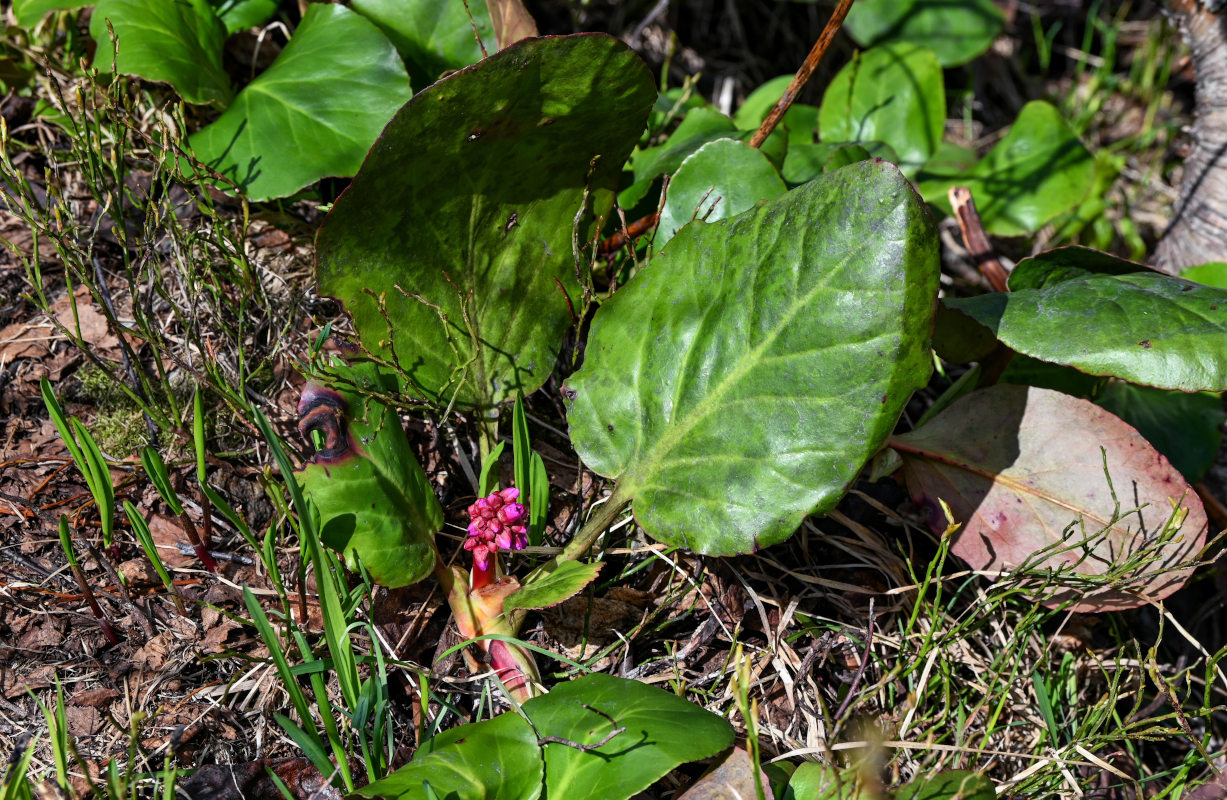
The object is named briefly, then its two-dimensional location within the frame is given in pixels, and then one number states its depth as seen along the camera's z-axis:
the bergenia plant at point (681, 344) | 1.08
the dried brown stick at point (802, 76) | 1.17
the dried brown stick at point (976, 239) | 1.28
